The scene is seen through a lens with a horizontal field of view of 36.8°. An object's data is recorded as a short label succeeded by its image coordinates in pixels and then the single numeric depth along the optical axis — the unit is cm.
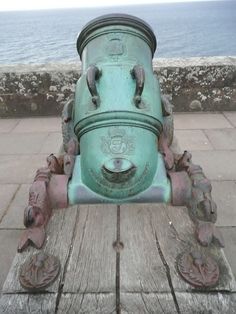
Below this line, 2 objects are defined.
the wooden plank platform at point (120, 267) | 126
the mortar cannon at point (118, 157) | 153
